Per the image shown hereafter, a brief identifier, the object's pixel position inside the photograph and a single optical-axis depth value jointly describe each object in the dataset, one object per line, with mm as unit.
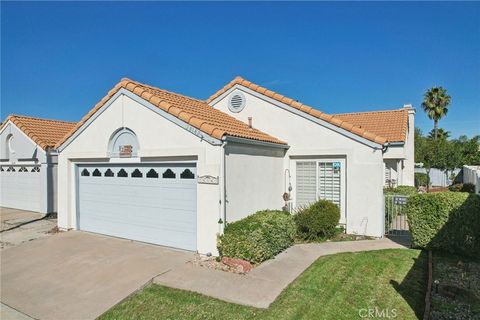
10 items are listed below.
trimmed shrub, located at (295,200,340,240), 10469
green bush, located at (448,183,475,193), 23269
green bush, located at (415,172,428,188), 34344
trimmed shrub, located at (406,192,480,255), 8234
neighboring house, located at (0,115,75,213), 16516
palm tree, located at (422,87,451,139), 47391
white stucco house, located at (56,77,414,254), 9000
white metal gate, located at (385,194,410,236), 10911
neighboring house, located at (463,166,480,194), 24219
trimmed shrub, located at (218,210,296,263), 8110
